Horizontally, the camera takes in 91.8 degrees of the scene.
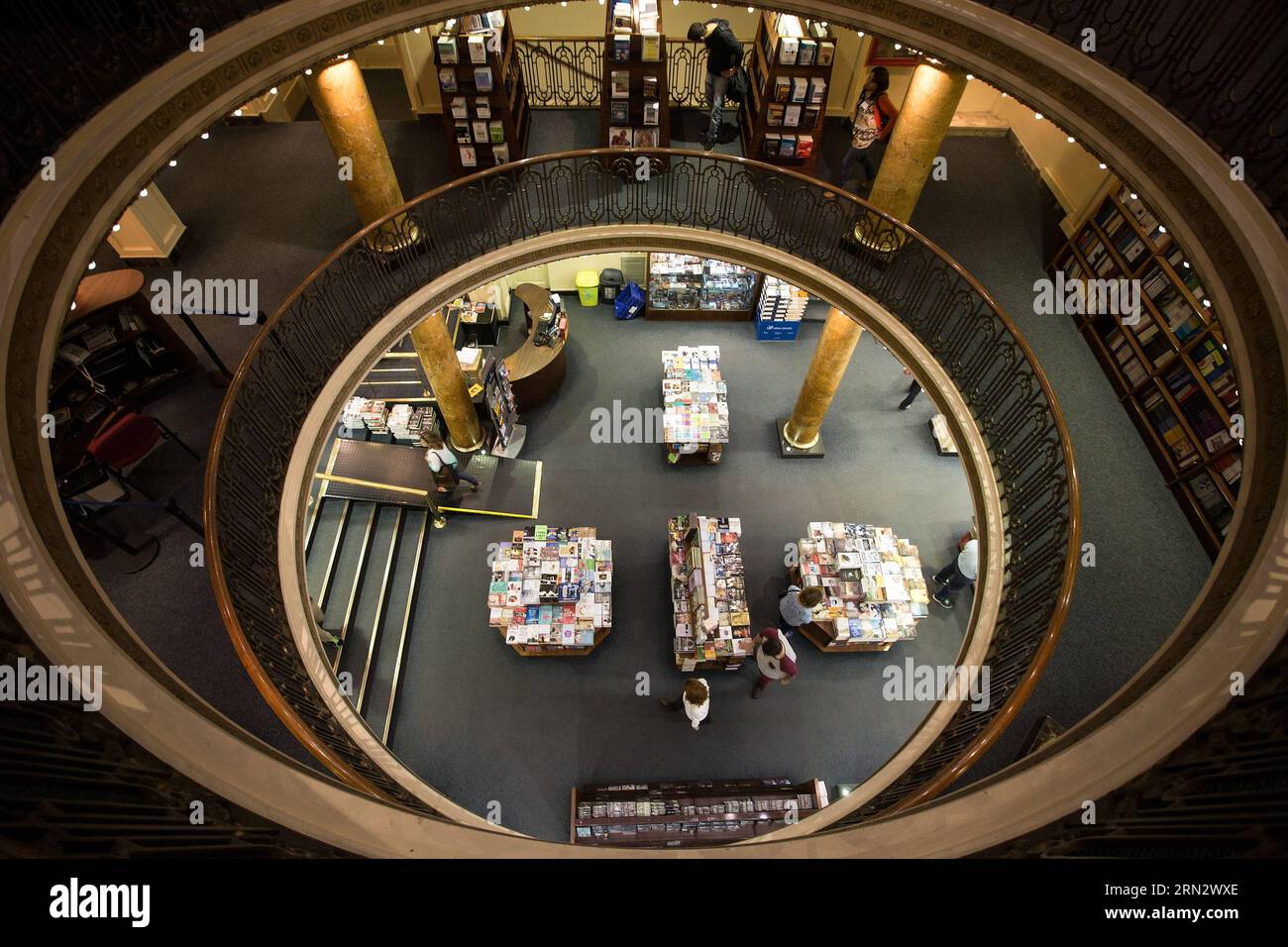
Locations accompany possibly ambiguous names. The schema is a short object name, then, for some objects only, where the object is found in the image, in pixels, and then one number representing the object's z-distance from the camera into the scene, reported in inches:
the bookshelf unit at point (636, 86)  308.2
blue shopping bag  467.2
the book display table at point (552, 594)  319.3
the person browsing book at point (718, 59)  306.7
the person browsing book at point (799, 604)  297.1
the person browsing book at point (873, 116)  305.7
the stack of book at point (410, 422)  394.3
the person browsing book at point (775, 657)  288.2
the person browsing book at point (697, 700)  278.9
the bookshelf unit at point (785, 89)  320.2
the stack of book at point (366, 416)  398.3
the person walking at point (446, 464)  353.1
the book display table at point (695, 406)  385.4
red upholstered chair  249.4
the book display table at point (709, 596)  319.3
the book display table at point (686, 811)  269.0
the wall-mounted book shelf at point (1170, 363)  242.7
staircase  317.4
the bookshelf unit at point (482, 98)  315.6
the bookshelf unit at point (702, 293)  454.0
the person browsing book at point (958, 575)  325.1
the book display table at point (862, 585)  321.7
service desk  408.8
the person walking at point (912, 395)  419.5
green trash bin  464.8
